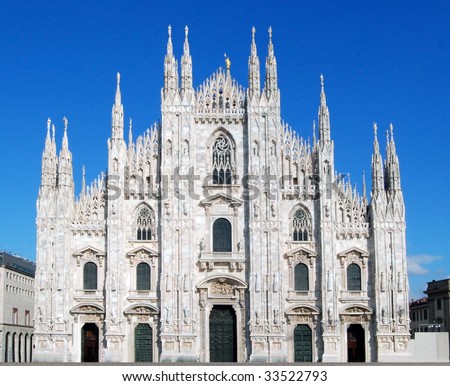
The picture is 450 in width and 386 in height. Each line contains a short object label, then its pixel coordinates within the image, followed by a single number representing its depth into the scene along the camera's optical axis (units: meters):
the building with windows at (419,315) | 94.44
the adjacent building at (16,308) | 78.00
